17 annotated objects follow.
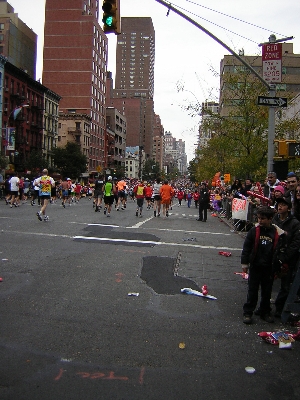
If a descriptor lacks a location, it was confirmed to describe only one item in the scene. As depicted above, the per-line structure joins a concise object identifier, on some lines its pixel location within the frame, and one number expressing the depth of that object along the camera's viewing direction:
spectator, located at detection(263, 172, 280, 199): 11.39
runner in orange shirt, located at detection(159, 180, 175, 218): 20.00
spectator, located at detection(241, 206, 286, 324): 5.47
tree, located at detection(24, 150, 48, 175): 53.22
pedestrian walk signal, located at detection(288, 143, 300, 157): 11.15
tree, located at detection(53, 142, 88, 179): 66.19
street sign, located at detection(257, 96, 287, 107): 13.45
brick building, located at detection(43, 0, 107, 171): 88.12
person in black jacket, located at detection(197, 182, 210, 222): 20.31
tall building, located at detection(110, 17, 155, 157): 168.25
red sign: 13.33
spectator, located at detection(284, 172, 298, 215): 7.31
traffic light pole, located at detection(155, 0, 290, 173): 11.22
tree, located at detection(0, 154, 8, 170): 41.59
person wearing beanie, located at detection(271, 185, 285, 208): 8.02
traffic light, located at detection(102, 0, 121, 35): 9.73
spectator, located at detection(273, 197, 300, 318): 5.43
